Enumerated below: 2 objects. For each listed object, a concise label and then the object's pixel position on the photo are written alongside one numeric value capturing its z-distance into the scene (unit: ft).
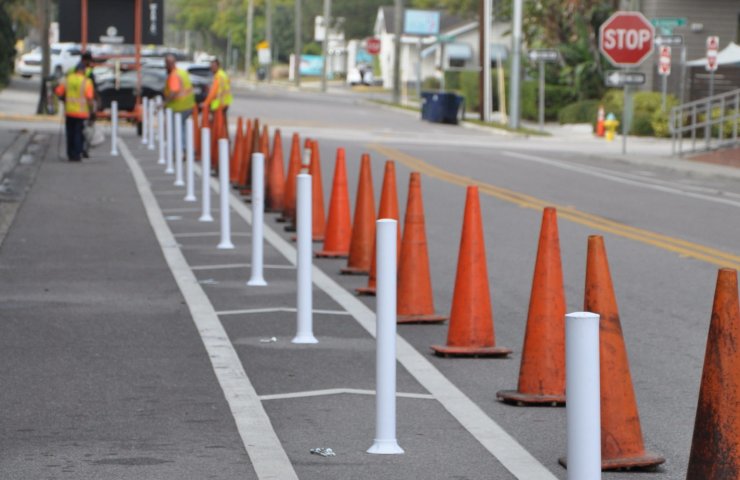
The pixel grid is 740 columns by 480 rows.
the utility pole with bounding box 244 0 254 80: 422.00
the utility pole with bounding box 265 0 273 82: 395.40
